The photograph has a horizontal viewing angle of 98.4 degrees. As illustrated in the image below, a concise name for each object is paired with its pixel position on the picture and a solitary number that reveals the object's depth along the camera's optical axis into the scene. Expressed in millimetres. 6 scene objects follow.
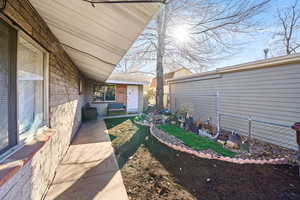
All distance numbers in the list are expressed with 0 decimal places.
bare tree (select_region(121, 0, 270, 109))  6965
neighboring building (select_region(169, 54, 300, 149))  3770
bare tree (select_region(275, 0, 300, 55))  10320
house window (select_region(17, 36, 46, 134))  1603
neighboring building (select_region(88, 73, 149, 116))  9382
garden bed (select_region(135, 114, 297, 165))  3201
